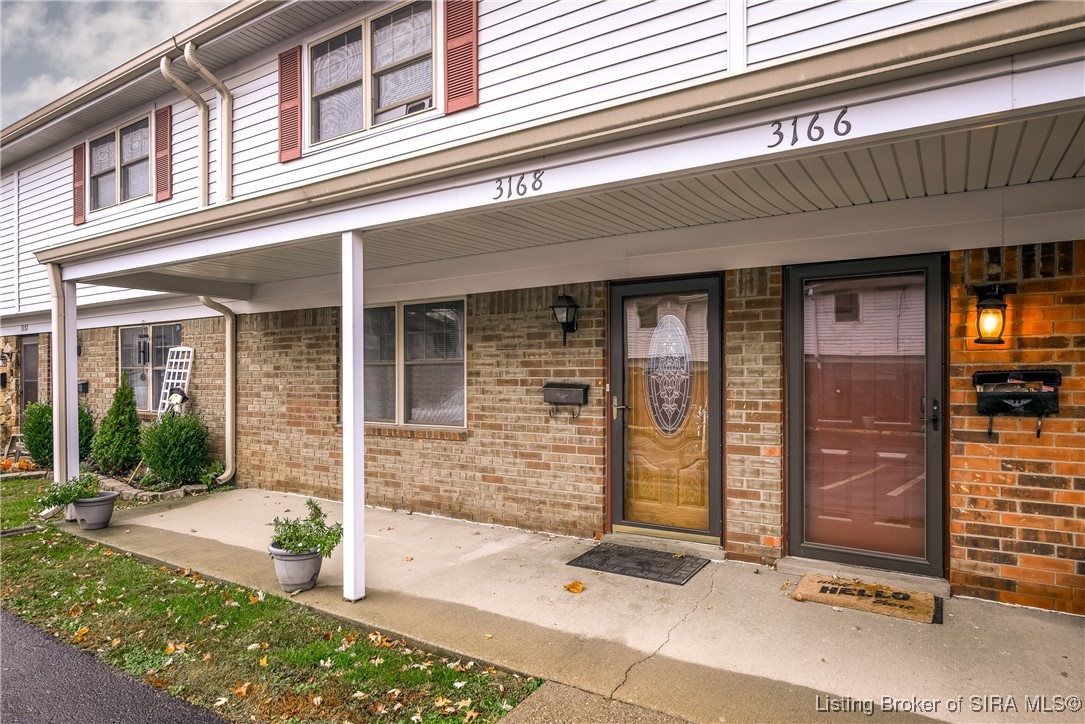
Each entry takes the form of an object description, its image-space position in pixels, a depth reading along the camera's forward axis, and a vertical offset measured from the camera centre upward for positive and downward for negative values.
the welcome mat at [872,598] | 3.81 -1.56
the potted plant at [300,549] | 4.37 -1.33
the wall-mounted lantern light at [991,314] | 3.86 +0.26
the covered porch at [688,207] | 2.73 +1.06
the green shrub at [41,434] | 9.93 -1.12
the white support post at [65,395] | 6.82 -0.35
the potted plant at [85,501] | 6.24 -1.38
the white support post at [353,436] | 4.27 -0.53
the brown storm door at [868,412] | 4.24 -0.40
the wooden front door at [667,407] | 5.05 -0.41
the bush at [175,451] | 8.08 -1.15
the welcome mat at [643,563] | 4.61 -1.60
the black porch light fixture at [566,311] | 5.52 +0.43
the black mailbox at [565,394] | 5.55 -0.31
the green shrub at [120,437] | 8.70 -1.03
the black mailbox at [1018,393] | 3.77 -0.23
